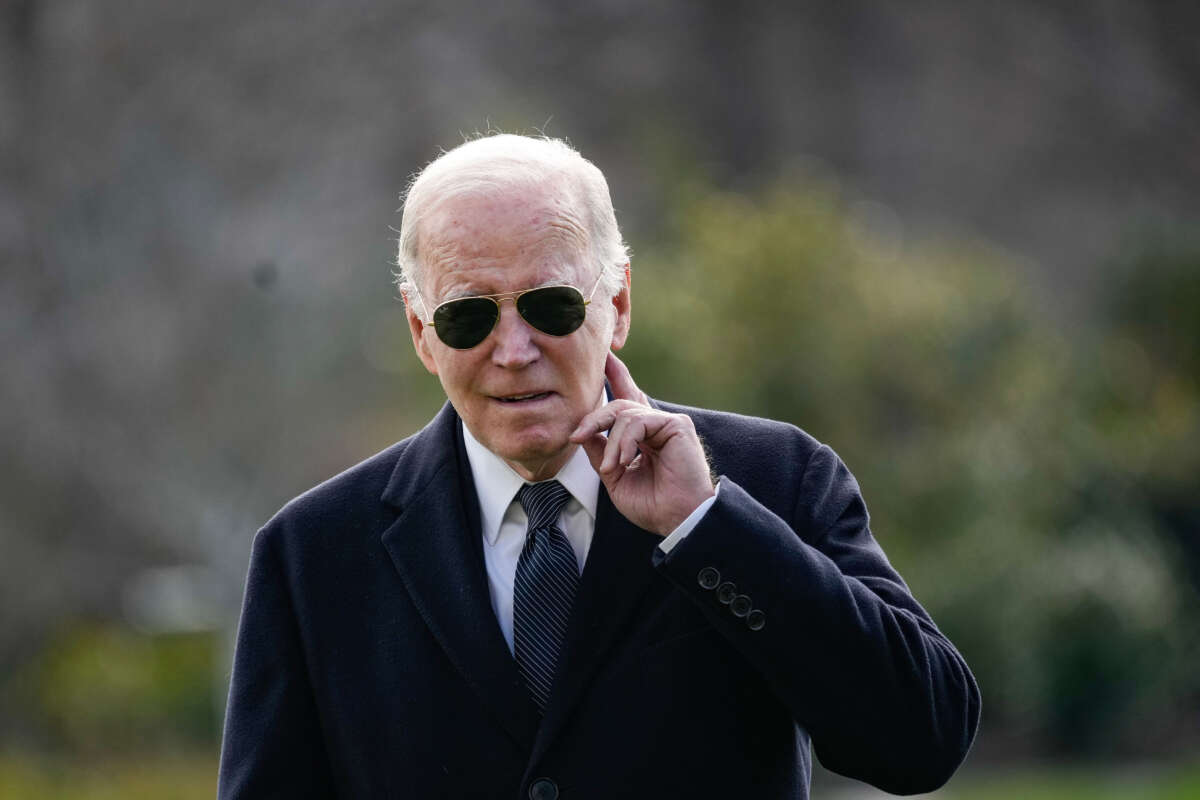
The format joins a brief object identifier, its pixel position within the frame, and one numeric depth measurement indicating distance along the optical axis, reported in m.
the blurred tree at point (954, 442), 31.89
